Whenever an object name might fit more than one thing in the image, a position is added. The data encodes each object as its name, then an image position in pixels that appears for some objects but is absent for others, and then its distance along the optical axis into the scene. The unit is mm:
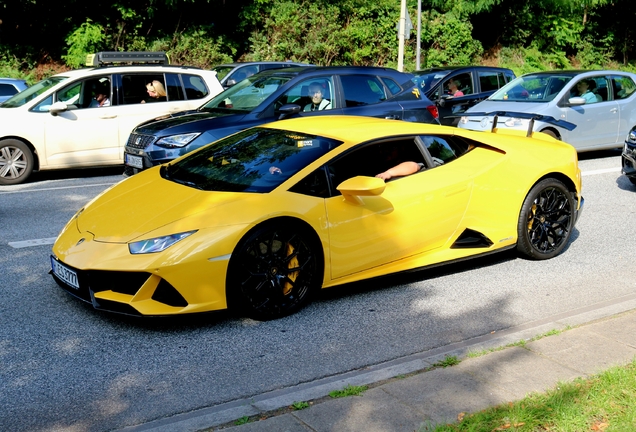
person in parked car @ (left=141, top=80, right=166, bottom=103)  13102
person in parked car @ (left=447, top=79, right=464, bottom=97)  16953
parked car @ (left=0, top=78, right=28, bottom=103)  17047
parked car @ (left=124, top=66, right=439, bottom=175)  10703
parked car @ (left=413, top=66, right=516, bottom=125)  16625
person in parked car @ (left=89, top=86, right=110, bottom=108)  12617
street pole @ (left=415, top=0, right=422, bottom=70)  27223
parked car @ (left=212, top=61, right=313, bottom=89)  20197
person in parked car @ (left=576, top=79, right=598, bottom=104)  14092
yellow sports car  5395
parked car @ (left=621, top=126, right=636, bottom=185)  10789
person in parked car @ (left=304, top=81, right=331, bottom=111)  11281
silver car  13633
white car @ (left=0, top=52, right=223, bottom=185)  12062
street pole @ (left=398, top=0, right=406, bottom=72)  22891
